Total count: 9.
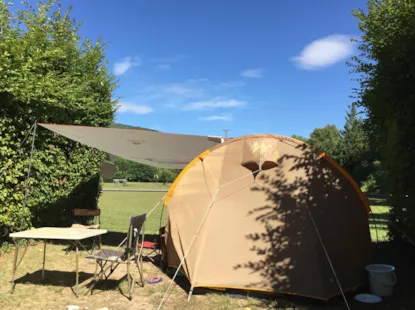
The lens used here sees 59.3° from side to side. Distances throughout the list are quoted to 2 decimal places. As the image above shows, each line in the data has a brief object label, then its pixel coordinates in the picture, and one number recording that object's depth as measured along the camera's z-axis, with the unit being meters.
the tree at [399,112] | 3.44
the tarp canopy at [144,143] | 5.97
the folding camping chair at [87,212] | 7.15
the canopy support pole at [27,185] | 5.65
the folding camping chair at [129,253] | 4.44
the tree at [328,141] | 25.72
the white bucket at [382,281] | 4.43
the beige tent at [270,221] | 4.36
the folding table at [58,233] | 4.16
